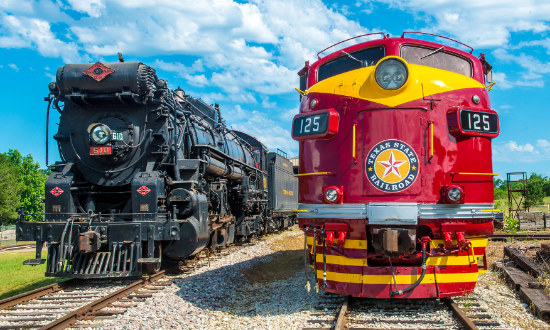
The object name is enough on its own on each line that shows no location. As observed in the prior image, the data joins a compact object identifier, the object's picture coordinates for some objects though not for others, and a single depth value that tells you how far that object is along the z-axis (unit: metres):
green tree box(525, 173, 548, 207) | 35.80
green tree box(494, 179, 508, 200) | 46.55
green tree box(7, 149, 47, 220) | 45.81
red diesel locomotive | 5.52
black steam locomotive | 8.00
